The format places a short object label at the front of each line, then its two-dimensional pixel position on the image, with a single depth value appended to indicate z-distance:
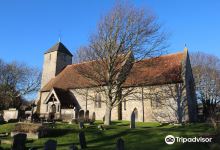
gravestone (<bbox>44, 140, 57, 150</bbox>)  6.93
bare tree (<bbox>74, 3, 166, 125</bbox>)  17.87
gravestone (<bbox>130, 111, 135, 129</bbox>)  15.21
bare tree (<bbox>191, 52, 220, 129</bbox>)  29.71
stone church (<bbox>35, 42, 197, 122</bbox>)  20.25
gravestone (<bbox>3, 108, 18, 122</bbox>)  22.00
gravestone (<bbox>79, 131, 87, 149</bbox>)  9.69
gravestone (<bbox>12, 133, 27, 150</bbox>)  8.39
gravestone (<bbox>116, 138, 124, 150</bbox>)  7.65
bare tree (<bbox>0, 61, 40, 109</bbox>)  34.40
